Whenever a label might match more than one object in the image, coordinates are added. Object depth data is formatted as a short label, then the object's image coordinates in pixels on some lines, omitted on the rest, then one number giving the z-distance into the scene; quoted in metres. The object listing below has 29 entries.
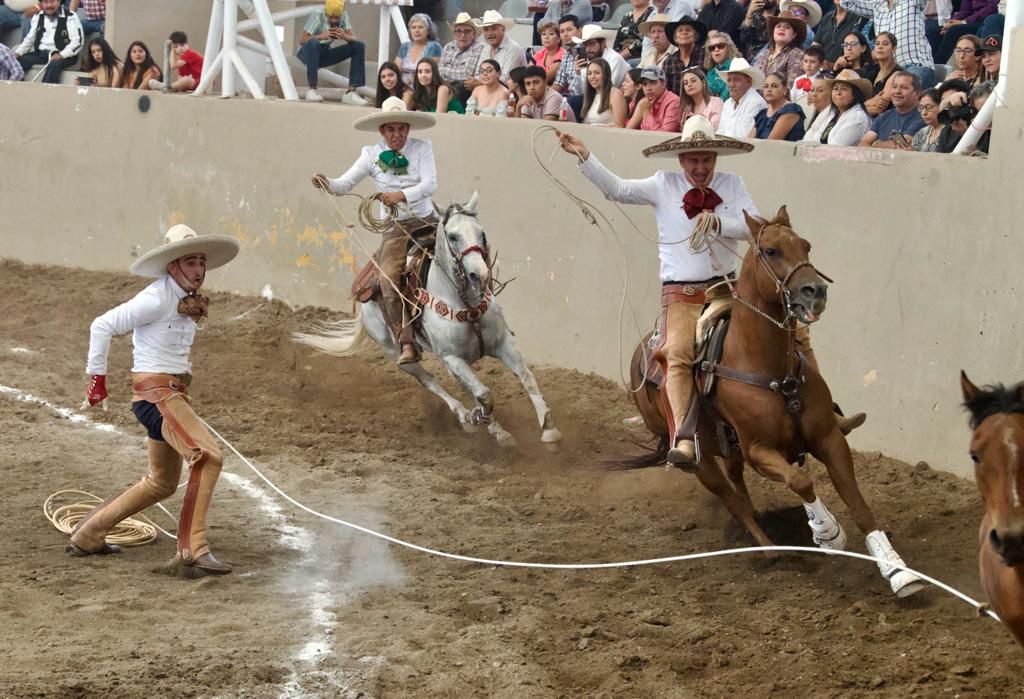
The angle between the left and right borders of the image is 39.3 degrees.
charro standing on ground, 7.52
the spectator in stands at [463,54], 15.09
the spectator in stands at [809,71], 11.92
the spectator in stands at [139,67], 16.64
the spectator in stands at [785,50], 12.37
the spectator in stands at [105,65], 16.89
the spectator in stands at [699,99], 11.80
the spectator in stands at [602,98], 12.61
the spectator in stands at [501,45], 14.70
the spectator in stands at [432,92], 14.07
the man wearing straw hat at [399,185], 11.40
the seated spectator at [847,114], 10.44
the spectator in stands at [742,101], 11.46
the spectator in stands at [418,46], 16.09
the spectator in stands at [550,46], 14.45
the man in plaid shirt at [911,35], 11.81
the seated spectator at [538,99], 13.10
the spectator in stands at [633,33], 14.36
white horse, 10.44
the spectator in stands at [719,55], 12.52
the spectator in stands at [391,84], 14.35
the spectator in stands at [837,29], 12.55
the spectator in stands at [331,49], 16.94
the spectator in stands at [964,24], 12.32
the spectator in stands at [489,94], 13.82
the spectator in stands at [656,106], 11.99
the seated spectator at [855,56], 11.66
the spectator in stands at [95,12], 19.77
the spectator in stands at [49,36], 18.83
